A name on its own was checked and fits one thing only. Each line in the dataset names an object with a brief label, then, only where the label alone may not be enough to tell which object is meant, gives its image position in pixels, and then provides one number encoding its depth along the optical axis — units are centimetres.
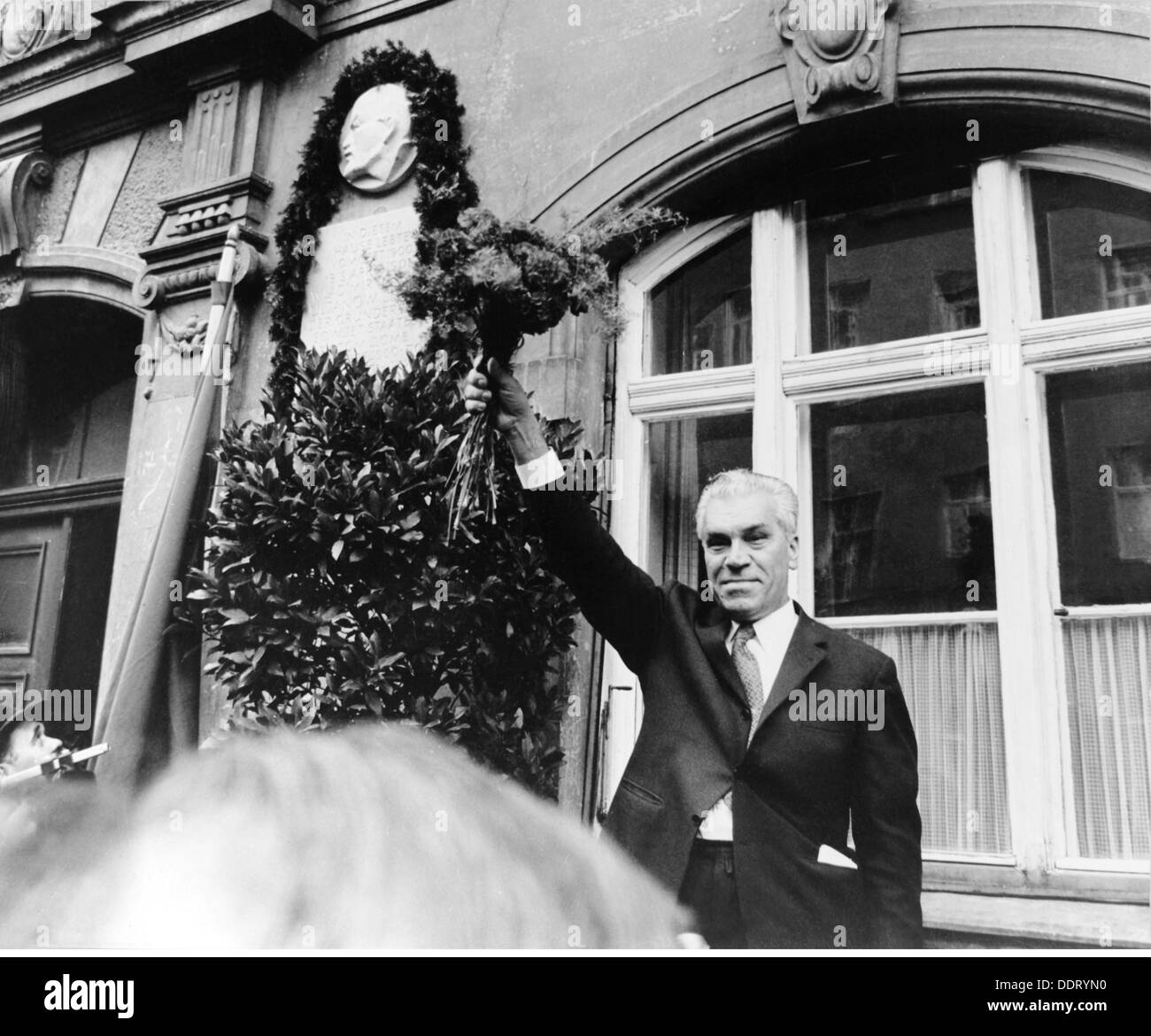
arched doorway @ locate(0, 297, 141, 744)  467
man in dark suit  266
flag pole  378
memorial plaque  396
